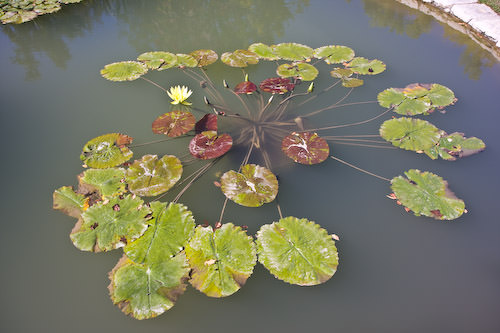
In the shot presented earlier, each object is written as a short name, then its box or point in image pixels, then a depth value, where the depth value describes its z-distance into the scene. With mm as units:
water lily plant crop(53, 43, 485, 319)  2260
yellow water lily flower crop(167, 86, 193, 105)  3737
